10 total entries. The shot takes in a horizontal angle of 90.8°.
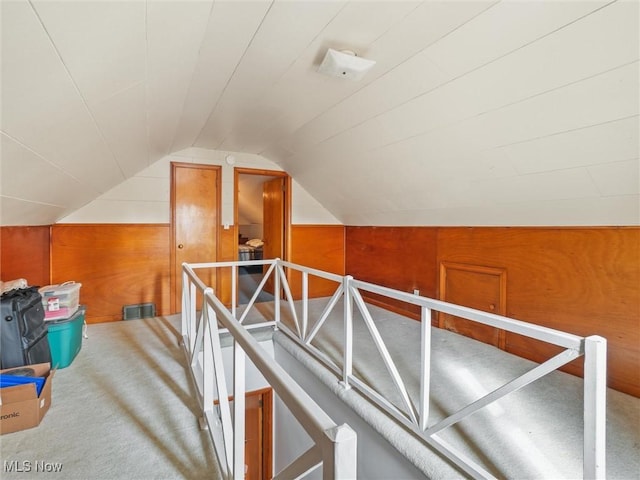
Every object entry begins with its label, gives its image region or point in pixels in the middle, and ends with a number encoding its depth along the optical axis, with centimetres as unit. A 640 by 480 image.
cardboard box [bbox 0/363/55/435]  173
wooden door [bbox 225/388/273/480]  338
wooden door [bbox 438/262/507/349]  290
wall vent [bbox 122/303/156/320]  367
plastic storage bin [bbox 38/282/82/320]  255
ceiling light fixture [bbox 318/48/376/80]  170
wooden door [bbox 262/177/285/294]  460
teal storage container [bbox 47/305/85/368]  249
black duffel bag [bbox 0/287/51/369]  203
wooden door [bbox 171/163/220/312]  388
